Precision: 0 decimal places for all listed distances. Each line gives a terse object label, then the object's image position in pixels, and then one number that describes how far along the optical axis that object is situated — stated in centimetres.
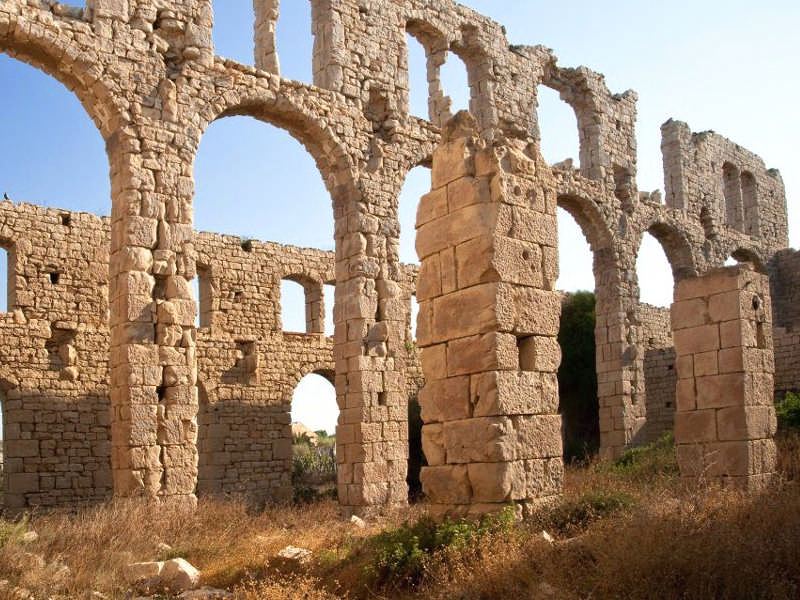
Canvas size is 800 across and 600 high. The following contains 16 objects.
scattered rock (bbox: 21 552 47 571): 725
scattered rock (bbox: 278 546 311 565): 754
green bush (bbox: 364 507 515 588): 657
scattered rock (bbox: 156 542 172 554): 864
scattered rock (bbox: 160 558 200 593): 721
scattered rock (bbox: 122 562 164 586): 738
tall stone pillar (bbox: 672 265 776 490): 1043
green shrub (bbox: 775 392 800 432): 1338
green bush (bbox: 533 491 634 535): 705
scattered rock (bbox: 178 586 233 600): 667
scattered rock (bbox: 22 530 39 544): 830
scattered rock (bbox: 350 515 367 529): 1018
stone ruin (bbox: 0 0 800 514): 758
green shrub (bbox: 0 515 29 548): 777
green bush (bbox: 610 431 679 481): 1255
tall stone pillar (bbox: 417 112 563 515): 722
